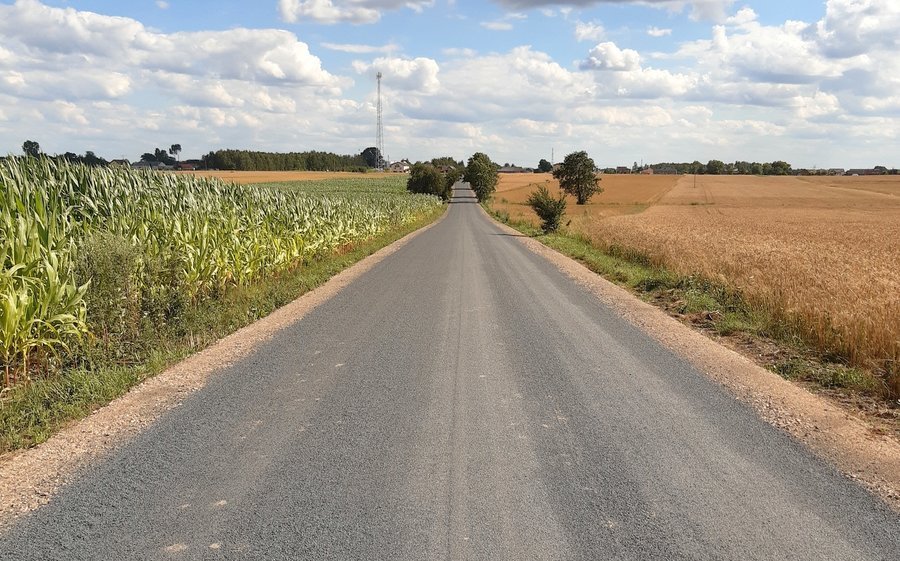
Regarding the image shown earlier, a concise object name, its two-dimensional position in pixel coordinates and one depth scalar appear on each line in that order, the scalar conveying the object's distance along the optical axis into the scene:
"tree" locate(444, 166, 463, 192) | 96.51
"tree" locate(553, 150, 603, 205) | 77.19
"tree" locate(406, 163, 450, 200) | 88.31
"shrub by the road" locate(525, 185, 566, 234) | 36.03
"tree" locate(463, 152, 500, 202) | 101.31
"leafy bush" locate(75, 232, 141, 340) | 7.85
